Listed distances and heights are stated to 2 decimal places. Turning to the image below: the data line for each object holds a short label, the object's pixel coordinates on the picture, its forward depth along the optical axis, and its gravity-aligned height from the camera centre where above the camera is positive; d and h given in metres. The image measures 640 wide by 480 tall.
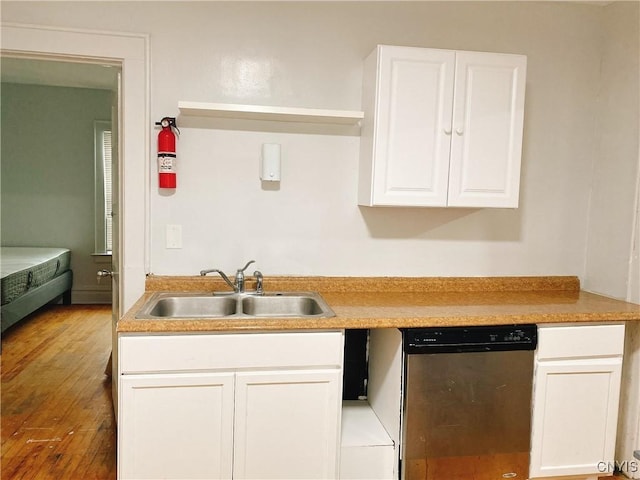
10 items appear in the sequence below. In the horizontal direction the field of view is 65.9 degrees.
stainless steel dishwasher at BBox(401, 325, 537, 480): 2.10 -0.82
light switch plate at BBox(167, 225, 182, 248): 2.51 -0.17
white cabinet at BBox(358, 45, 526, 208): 2.33 +0.41
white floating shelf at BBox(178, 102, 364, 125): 2.29 +0.44
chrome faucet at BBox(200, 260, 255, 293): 2.41 -0.37
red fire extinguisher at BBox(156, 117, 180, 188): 2.38 +0.24
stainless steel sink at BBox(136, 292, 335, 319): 2.34 -0.48
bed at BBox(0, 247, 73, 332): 4.26 -0.79
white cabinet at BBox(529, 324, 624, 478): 2.25 -0.84
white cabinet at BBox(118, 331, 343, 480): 1.93 -0.81
